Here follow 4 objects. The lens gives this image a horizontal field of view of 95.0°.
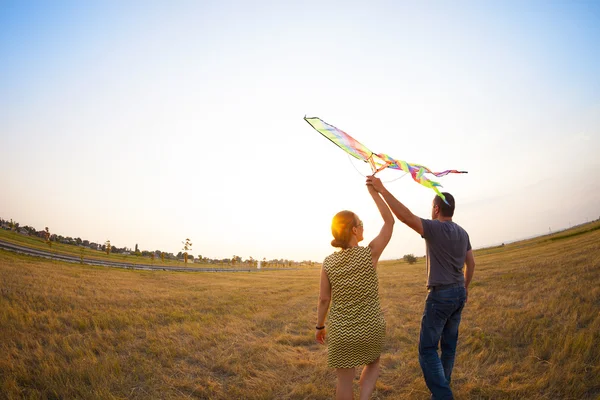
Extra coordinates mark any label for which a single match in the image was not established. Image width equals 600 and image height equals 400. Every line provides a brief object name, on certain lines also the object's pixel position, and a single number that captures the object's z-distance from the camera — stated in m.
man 3.69
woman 3.03
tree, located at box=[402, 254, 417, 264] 70.31
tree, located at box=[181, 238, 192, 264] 95.94
